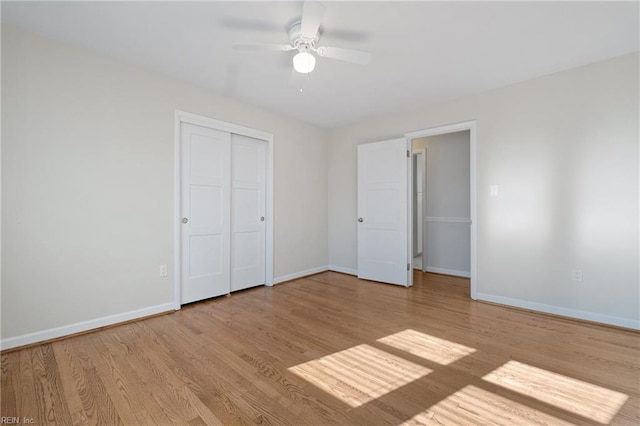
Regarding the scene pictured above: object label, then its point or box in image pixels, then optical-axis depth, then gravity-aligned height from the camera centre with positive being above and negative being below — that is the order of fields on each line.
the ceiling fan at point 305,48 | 2.05 +1.26
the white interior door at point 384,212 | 4.03 +0.03
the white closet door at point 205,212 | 3.21 +0.01
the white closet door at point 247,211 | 3.75 +0.02
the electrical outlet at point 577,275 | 2.81 -0.61
